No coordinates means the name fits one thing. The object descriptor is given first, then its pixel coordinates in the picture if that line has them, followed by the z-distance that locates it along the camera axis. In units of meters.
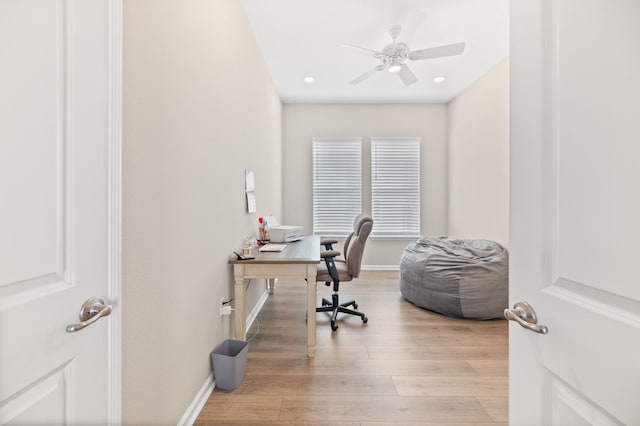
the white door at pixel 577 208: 0.54
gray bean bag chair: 2.86
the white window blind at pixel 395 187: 4.93
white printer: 2.98
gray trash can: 1.74
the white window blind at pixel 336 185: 4.93
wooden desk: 2.09
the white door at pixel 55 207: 0.60
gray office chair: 2.68
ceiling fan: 2.71
